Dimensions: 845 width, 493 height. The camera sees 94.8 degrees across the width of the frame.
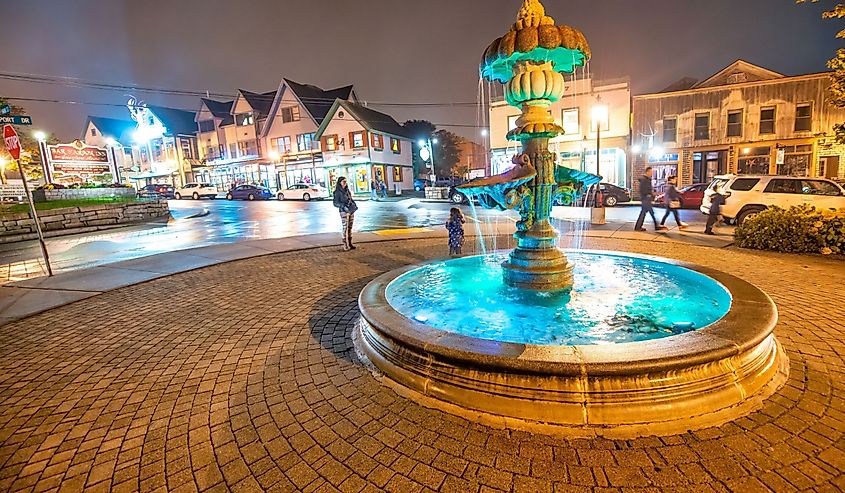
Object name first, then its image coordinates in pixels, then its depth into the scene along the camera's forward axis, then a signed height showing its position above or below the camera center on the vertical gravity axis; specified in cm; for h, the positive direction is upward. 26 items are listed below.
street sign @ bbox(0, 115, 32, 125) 887 +224
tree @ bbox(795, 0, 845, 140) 873 +216
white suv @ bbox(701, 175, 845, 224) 1217 -80
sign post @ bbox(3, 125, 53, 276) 875 +166
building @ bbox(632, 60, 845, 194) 2550 +310
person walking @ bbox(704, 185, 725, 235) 1200 -112
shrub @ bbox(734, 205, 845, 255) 824 -140
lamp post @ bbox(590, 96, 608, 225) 1517 -122
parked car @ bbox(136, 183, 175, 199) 4384 +218
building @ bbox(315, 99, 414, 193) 4106 +522
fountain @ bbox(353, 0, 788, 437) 295 -148
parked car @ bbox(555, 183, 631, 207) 2492 -101
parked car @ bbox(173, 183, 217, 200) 4450 +174
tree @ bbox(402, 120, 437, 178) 5259 +821
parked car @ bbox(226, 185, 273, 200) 4031 +109
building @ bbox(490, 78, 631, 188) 2995 +422
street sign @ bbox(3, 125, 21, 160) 875 +176
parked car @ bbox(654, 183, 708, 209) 2077 -118
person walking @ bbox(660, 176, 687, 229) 1301 -70
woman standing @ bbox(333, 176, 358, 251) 1079 -21
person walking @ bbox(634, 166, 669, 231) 1289 -61
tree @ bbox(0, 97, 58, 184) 3831 +628
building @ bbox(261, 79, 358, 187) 4409 +816
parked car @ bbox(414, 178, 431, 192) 4919 +97
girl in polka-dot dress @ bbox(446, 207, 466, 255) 881 -86
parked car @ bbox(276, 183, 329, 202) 3862 +74
